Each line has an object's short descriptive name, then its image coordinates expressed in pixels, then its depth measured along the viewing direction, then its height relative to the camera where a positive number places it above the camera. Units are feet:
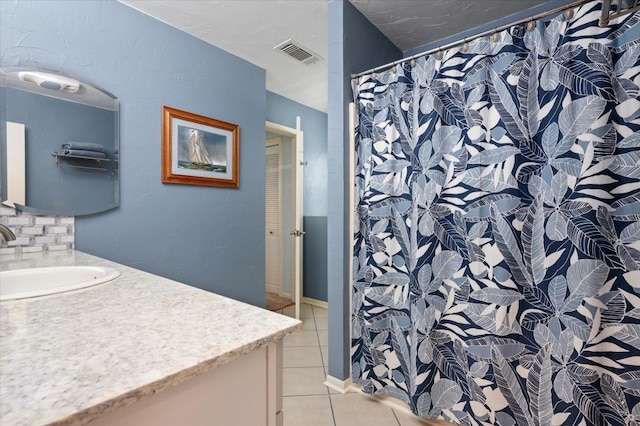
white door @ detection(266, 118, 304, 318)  9.75 +0.45
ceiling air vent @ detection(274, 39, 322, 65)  7.19 +4.18
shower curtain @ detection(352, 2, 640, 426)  3.59 -0.23
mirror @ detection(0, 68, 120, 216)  4.60 +1.23
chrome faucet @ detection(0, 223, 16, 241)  3.19 -0.21
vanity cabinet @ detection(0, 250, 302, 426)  1.35 -0.82
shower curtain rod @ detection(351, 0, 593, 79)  3.76 +2.67
